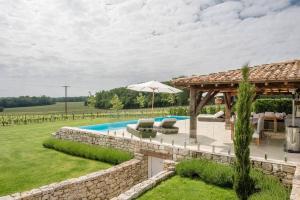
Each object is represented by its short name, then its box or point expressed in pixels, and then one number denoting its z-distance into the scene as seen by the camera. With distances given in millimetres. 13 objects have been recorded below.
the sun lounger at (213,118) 22197
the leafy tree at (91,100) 61031
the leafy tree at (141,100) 53925
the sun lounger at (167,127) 14888
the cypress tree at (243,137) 6723
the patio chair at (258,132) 11263
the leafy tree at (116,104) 46219
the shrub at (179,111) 29703
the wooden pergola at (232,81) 9242
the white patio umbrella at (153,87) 16562
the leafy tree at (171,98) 48750
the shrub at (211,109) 29795
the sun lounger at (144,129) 13321
